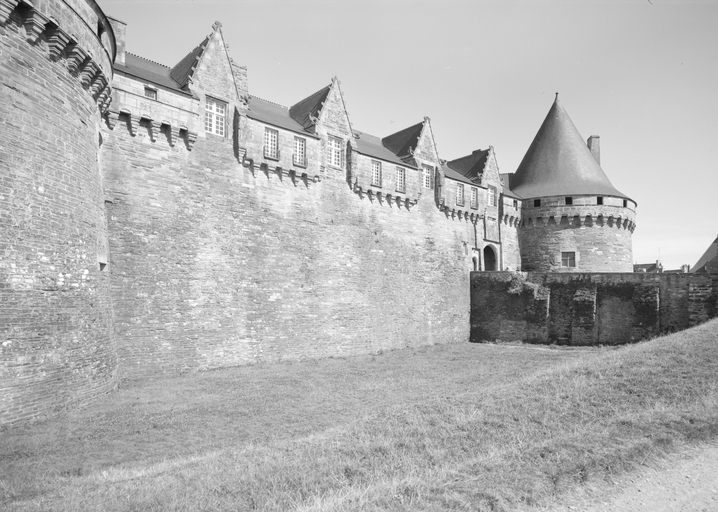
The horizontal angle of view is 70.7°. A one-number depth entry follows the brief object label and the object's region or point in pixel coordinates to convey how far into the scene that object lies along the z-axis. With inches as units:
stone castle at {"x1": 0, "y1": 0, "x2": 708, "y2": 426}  455.5
